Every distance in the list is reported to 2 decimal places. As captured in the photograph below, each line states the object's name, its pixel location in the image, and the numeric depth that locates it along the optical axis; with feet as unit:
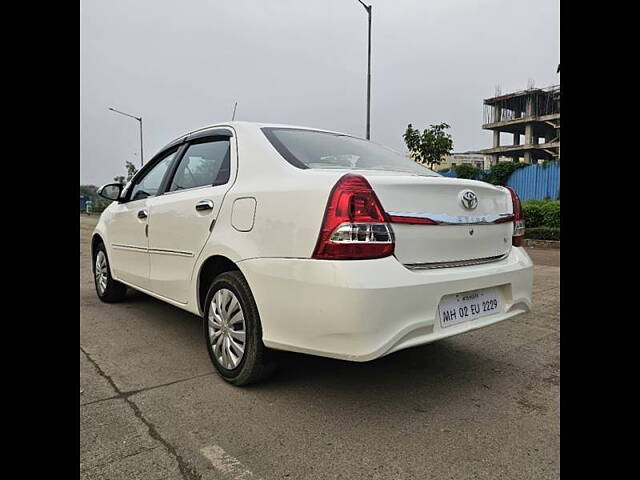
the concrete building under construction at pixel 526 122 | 173.99
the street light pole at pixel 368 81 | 47.21
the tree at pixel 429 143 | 69.36
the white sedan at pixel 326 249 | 7.36
